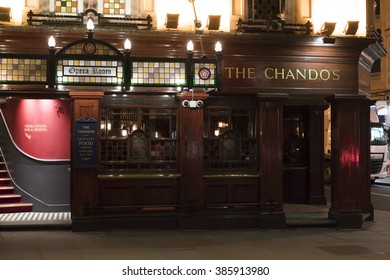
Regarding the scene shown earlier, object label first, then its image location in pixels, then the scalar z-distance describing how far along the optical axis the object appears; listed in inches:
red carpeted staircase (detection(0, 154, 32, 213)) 582.6
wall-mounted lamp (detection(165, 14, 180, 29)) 516.1
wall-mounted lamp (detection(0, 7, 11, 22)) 492.1
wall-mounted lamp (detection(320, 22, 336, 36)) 541.6
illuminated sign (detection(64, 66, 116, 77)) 450.9
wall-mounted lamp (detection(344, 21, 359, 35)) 548.7
